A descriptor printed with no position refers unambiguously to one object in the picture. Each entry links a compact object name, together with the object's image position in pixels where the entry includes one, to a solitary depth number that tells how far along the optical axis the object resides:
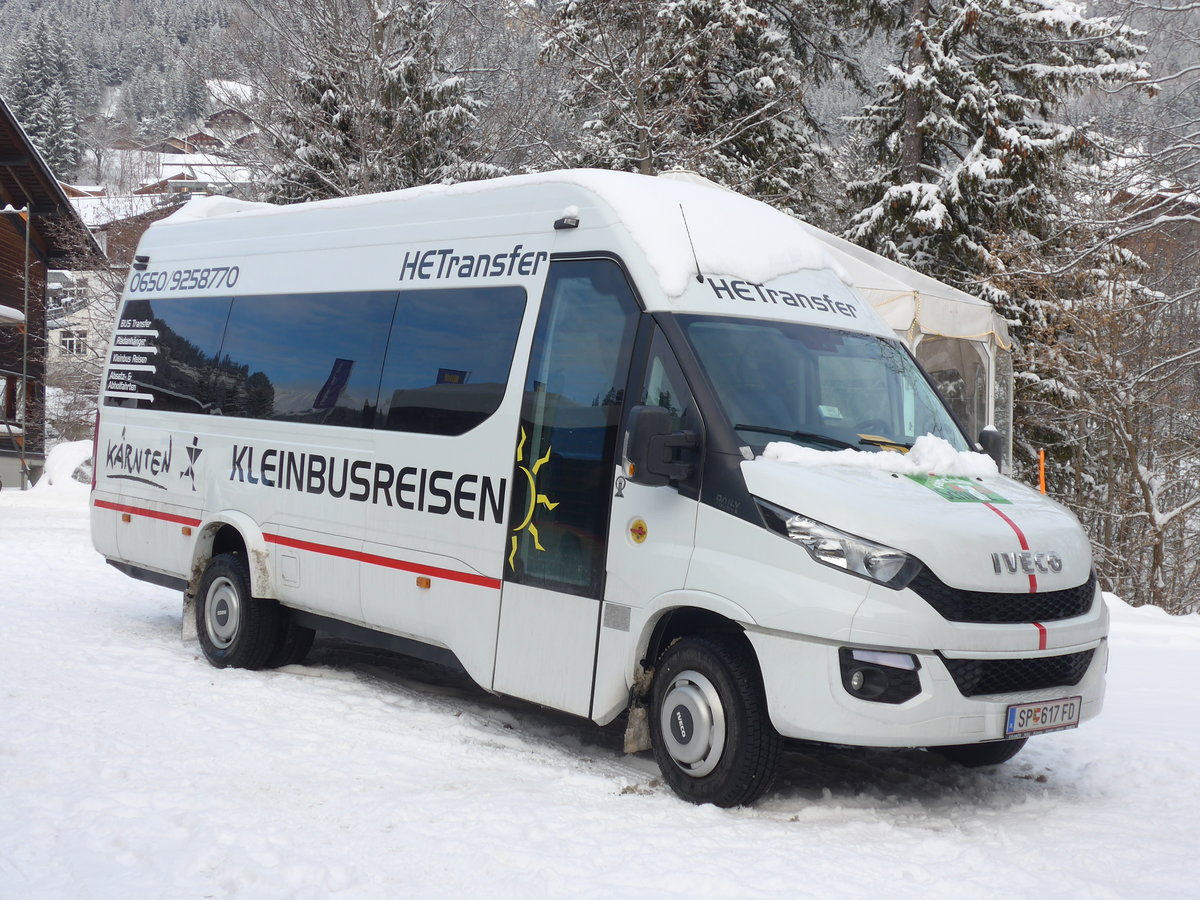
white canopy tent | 13.99
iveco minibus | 5.09
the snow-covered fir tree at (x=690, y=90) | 22.25
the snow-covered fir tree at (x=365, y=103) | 23.61
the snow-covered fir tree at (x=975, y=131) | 23.00
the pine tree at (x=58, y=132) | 87.56
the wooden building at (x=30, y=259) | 33.72
